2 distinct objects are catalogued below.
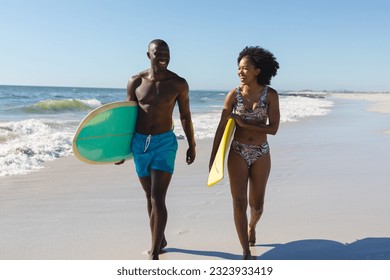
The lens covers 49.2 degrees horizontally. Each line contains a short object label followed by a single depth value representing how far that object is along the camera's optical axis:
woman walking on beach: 3.25
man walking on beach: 3.18
